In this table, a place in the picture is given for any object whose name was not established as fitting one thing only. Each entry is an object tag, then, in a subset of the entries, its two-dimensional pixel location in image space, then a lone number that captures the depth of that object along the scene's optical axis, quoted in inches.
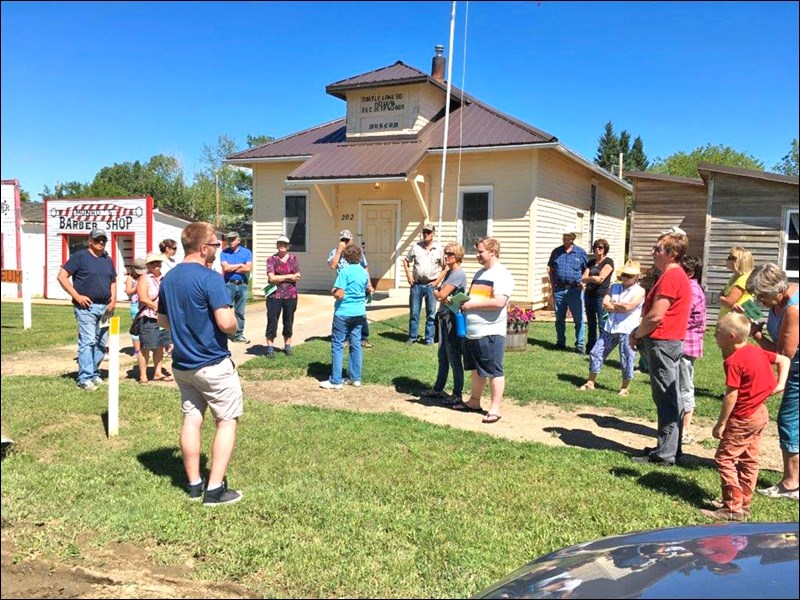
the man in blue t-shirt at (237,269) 351.6
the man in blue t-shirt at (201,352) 143.2
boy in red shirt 139.9
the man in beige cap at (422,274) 378.3
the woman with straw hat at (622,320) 252.8
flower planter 366.0
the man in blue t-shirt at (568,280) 373.4
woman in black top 345.7
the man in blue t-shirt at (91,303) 197.3
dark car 62.8
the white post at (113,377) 181.0
